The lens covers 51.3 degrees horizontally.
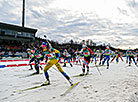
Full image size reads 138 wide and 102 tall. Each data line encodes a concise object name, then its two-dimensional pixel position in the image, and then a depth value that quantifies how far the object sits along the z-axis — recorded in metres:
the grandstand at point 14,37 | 31.61
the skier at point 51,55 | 6.11
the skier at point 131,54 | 16.12
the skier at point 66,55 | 15.02
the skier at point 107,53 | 14.17
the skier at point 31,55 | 11.12
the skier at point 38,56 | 10.16
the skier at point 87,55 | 9.50
